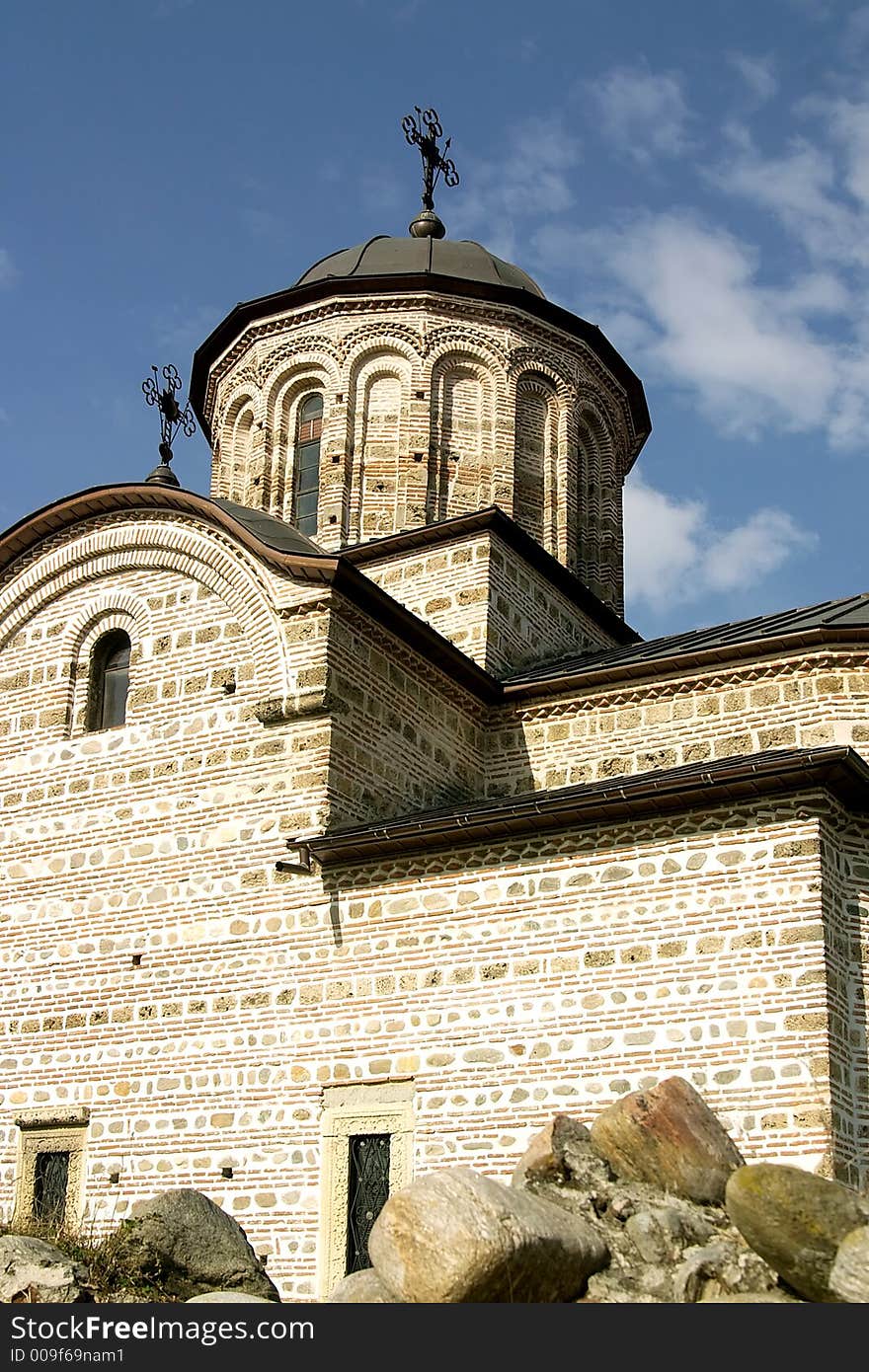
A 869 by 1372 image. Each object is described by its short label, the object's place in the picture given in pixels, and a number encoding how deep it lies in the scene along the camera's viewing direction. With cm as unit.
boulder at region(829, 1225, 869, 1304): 550
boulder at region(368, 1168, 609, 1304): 565
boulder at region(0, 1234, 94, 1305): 669
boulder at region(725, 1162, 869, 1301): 577
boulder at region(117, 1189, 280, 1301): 745
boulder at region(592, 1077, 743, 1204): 686
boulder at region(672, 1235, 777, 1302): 607
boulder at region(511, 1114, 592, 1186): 690
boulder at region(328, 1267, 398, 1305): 598
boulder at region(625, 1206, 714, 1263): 633
